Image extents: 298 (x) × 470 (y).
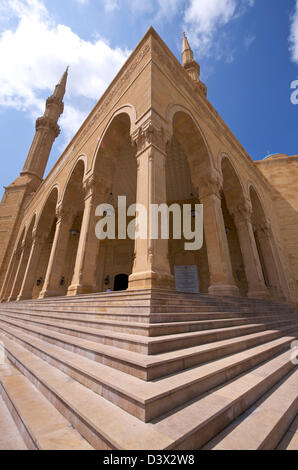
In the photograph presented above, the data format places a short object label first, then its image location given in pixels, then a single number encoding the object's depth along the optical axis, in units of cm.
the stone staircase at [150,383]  119
